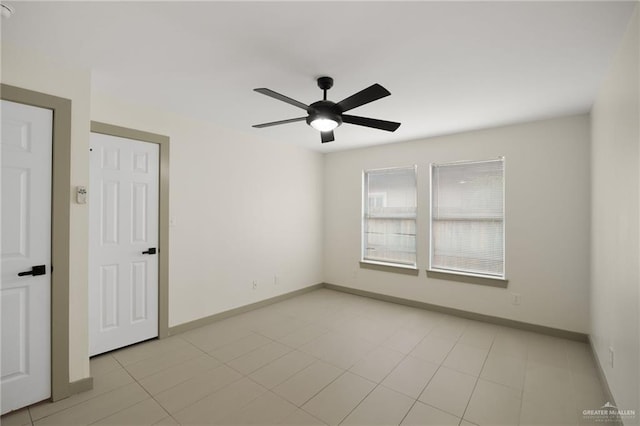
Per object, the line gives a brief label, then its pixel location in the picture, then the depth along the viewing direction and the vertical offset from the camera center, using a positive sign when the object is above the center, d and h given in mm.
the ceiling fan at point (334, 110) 2008 +814
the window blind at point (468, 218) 3877 -34
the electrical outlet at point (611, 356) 2183 -1053
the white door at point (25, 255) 2043 -303
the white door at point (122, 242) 2875 -295
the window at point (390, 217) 4637 -30
